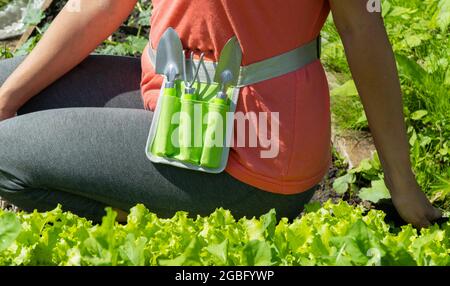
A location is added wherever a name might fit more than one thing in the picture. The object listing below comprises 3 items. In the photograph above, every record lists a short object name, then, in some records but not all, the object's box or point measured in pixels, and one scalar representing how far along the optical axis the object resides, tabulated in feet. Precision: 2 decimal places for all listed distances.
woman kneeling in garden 8.38
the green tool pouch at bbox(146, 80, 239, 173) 8.47
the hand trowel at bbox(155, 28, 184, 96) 8.62
